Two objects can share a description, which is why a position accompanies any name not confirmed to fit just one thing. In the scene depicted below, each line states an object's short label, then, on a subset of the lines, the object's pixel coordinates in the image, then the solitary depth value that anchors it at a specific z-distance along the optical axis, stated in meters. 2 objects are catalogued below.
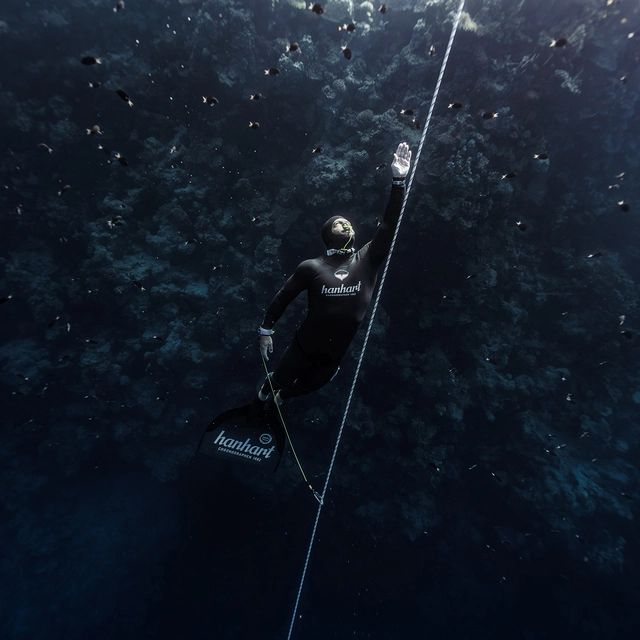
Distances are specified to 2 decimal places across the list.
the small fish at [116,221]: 6.05
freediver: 3.06
